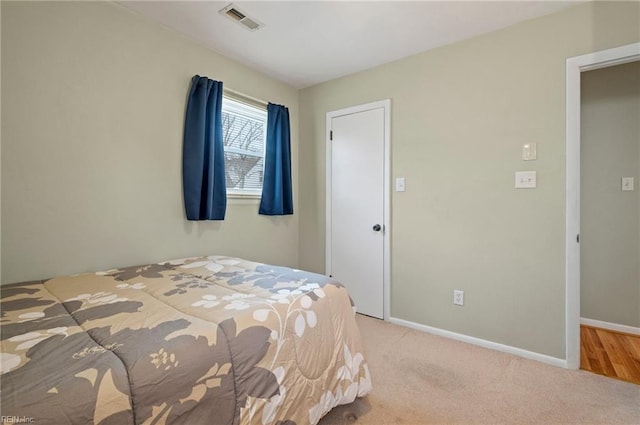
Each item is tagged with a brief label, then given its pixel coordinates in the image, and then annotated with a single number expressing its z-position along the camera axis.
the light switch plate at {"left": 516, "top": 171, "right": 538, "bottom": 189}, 2.09
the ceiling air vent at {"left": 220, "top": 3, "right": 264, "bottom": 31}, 1.99
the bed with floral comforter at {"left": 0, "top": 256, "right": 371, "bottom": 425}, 0.75
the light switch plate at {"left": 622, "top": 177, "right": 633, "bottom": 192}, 2.54
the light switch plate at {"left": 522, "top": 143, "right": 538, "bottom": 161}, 2.08
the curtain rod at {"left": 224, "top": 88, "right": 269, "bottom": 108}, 2.70
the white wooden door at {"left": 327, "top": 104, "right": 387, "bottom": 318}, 2.85
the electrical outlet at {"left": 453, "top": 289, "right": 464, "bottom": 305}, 2.41
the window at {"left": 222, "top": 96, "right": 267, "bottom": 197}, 2.74
